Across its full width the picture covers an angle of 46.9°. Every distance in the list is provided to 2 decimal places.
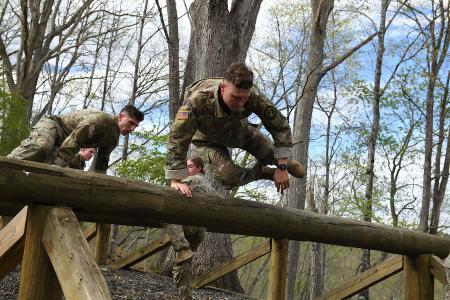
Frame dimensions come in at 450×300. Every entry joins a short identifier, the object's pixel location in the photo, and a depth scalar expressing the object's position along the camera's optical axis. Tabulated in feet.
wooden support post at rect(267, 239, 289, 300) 15.81
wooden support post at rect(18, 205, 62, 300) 9.20
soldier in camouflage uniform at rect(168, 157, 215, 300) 14.94
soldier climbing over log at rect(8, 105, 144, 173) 16.17
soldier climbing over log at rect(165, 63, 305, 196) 12.73
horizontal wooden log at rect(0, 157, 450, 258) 8.91
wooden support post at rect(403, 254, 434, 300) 18.13
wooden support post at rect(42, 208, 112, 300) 8.15
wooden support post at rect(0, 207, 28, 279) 9.67
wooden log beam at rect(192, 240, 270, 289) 18.30
